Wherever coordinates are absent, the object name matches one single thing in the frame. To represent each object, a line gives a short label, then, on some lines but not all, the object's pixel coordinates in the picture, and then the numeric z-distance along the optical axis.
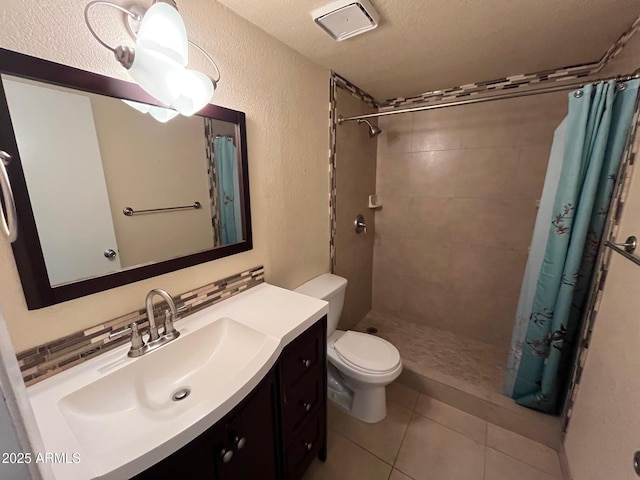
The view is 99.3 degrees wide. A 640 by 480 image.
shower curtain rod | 1.15
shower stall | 1.88
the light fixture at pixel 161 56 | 0.76
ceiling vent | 1.08
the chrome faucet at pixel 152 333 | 0.89
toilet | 1.53
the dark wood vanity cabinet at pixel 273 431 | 0.69
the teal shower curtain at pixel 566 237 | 1.23
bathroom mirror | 0.73
